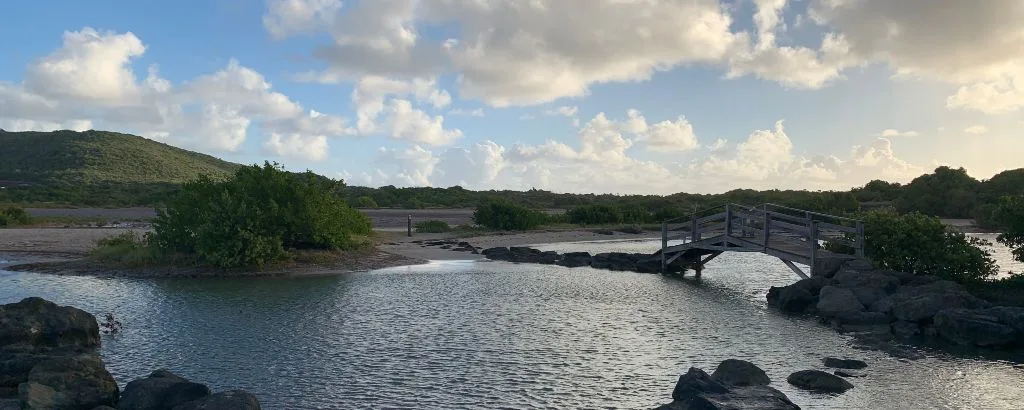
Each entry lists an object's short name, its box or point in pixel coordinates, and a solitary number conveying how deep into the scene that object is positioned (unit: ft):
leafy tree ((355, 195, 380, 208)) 285.80
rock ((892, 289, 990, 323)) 61.77
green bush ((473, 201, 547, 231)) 191.21
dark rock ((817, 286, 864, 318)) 68.03
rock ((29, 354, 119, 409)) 36.81
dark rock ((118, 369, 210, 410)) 36.68
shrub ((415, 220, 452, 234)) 181.98
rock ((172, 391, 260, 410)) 33.88
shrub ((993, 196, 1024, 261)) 74.18
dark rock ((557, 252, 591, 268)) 119.55
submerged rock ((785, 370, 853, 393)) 43.16
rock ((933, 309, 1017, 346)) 55.36
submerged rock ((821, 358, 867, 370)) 49.06
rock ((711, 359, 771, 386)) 42.11
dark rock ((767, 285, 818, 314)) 73.31
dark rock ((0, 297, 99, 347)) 50.39
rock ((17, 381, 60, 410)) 35.04
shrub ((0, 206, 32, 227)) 164.96
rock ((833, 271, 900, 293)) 72.49
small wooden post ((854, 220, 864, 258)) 80.23
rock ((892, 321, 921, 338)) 60.70
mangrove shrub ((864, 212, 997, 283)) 76.33
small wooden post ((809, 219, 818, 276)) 83.87
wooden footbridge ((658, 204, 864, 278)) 83.15
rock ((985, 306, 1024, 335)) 56.06
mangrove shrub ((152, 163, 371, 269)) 98.58
